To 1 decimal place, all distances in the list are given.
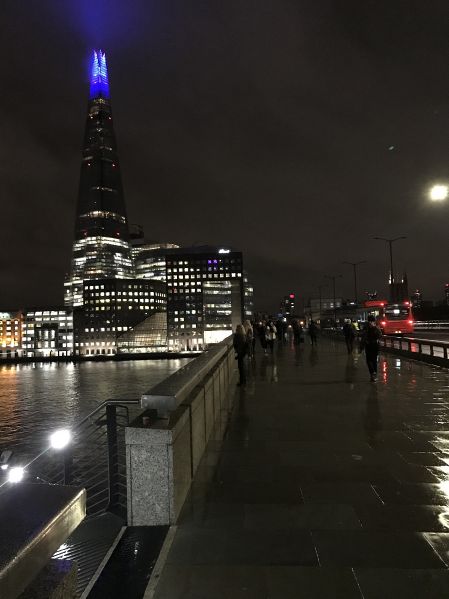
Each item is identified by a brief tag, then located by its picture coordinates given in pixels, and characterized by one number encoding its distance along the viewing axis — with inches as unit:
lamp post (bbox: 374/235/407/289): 1994.8
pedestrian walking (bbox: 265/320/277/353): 1095.0
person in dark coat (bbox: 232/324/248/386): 561.3
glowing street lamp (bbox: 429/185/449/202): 650.8
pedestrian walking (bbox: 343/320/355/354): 1044.5
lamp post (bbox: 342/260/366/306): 2699.3
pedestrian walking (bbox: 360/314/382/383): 569.9
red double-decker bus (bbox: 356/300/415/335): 1701.5
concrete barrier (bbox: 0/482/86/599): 53.2
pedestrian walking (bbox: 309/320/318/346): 1327.8
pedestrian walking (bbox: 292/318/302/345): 1353.3
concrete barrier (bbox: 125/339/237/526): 176.7
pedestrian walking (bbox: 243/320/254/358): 763.8
